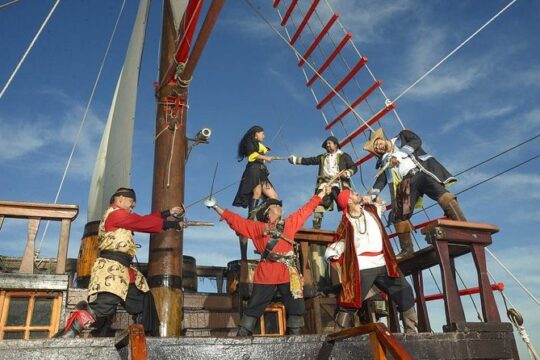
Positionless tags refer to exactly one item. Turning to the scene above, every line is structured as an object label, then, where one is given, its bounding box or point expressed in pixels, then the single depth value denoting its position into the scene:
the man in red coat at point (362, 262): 4.43
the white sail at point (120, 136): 8.02
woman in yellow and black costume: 6.98
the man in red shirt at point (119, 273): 3.91
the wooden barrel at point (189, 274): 6.37
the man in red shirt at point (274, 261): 4.22
